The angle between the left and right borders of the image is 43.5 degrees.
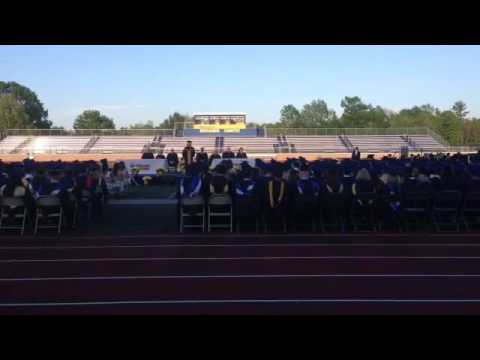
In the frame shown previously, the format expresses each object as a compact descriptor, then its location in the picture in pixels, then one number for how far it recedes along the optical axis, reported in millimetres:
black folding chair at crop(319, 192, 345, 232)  13438
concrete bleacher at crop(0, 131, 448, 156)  55031
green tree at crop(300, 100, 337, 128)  107812
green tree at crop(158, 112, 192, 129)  98900
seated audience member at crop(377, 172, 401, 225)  13531
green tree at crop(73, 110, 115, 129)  95375
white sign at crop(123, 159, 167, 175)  25180
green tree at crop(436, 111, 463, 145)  74062
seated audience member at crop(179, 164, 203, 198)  13328
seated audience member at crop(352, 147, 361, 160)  28212
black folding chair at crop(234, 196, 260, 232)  13430
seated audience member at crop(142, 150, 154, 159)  27669
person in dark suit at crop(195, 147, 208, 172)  17805
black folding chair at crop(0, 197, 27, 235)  12926
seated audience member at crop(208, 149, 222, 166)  22675
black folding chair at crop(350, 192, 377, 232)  13289
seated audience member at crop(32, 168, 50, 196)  13570
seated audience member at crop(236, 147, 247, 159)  26414
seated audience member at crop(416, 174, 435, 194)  13250
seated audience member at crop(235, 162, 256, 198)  13421
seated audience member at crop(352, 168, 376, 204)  13445
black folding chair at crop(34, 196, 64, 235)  13086
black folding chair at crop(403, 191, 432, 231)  13203
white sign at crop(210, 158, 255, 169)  22047
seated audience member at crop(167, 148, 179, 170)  26716
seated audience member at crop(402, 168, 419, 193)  13282
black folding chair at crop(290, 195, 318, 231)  13344
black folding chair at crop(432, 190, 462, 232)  13250
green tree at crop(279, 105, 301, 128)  107438
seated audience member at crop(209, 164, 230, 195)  13367
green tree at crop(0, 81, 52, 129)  107438
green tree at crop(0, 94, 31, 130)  82319
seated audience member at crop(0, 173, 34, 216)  13117
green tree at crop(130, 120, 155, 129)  109312
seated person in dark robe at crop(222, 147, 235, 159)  25703
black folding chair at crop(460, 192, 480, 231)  13523
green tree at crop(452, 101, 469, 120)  103375
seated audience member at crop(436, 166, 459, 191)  13680
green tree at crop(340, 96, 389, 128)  86431
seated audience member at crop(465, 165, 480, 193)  13555
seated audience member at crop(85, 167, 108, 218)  14843
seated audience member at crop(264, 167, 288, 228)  13195
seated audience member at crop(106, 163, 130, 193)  19453
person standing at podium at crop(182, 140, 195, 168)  24234
